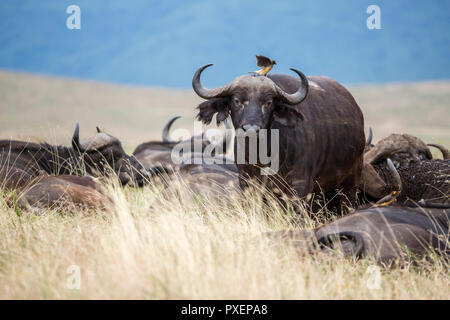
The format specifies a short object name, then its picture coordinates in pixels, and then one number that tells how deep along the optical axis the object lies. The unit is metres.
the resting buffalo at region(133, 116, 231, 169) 23.92
